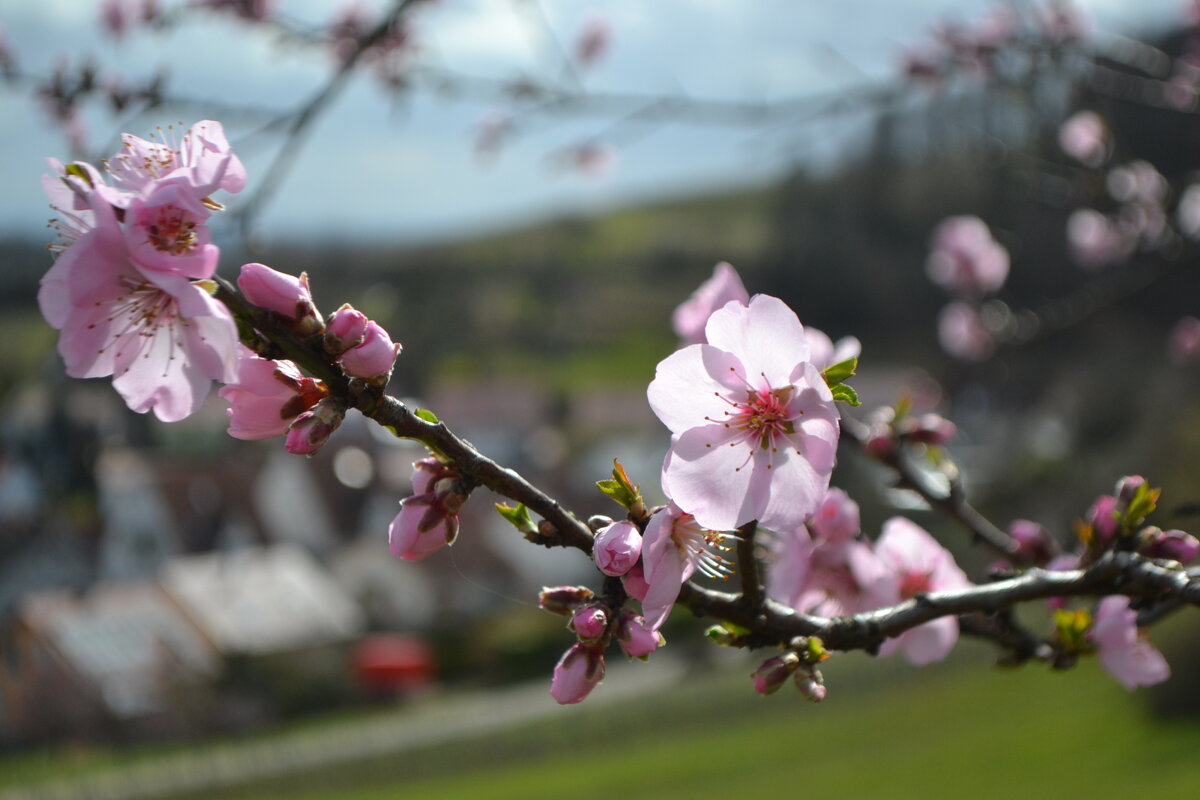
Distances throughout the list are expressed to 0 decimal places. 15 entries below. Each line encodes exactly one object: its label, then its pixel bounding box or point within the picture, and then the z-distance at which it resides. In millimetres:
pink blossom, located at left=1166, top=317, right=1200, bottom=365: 2590
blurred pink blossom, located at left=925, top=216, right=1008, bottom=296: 3131
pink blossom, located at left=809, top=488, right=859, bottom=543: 517
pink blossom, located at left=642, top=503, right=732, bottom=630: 392
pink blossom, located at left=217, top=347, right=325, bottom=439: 394
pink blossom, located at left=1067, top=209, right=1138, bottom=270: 3020
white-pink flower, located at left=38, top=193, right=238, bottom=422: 374
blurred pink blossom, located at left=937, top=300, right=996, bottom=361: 3272
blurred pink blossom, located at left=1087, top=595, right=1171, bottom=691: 491
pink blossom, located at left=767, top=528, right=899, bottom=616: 510
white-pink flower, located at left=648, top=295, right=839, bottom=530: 396
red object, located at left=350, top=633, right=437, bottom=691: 11247
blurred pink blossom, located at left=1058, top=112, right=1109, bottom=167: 2929
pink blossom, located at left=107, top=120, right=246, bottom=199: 380
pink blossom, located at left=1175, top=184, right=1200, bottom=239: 2388
